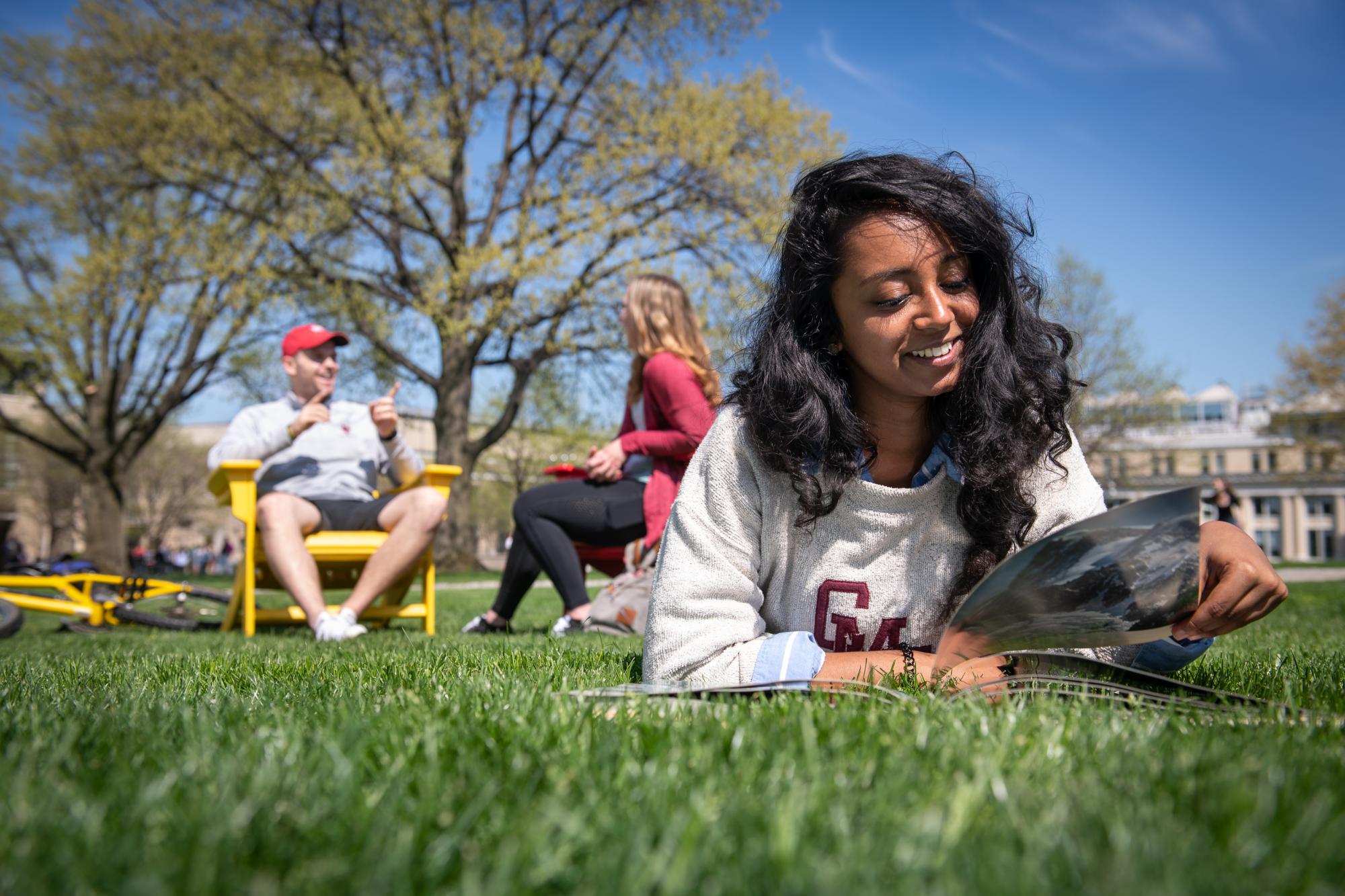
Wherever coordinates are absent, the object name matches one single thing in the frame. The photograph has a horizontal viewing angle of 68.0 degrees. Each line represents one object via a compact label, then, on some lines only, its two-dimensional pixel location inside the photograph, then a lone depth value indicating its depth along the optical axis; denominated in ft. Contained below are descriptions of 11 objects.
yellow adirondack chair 18.85
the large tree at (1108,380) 109.29
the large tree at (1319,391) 93.66
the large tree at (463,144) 58.44
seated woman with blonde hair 17.53
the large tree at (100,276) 62.54
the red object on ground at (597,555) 19.75
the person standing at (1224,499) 56.49
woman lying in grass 7.65
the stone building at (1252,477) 241.76
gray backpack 16.85
